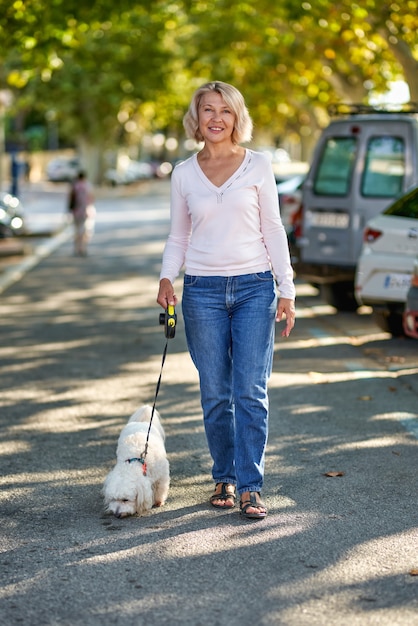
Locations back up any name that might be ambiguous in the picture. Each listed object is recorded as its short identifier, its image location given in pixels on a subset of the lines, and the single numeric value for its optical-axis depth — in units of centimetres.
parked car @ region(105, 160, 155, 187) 6962
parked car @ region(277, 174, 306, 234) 1816
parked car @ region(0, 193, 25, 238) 2527
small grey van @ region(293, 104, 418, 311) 1380
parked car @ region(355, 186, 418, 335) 1150
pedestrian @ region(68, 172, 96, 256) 2441
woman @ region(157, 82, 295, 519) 557
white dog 556
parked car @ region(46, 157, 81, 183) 7231
